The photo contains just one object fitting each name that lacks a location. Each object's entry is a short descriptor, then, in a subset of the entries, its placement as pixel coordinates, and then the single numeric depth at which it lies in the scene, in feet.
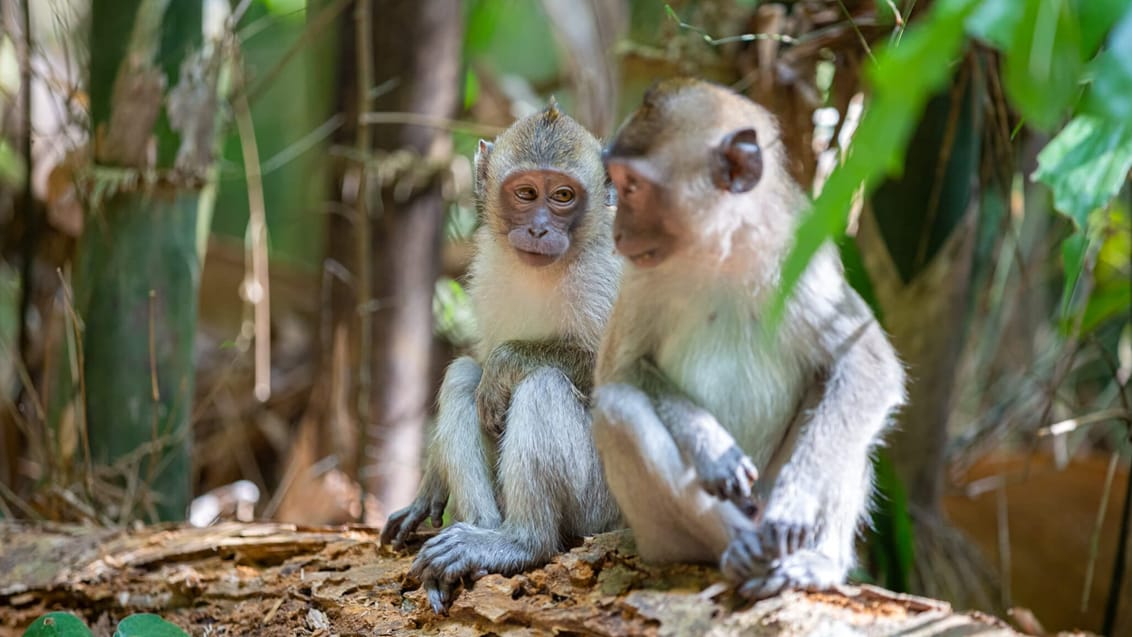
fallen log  12.96
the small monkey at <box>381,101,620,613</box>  16.65
